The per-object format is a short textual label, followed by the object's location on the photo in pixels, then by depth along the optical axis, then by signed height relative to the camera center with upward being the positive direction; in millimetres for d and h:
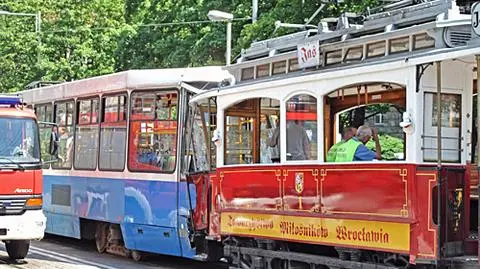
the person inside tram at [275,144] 11242 +126
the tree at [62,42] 35750 +4690
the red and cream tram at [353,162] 8930 +88
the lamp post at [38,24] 35584 +5347
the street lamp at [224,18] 22933 +3670
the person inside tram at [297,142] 10719 +147
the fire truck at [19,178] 13875 -428
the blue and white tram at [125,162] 13672 -164
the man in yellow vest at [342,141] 10062 +152
